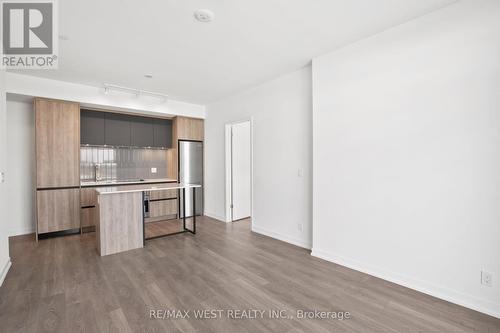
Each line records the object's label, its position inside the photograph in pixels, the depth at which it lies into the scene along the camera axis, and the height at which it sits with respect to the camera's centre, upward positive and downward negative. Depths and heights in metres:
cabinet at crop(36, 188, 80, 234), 4.06 -0.77
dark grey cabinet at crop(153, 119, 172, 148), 5.64 +0.82
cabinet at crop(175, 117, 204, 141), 5.60 +0.93
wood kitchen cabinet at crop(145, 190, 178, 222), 5.27 -0.90
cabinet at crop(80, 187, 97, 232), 4.46 -0.79
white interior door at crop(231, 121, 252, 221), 5.32 -0.06
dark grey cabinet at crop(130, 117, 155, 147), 5.33 +0.80
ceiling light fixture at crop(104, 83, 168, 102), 4.34 +1.50
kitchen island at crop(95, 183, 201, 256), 3.42 -0.81
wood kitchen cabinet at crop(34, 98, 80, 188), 4.02 +0.42
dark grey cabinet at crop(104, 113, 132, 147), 5.00 +0.80
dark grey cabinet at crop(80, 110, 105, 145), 4.70 +0.80
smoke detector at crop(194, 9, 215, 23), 2.27 +1.51
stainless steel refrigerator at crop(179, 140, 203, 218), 5.62 -0.06
